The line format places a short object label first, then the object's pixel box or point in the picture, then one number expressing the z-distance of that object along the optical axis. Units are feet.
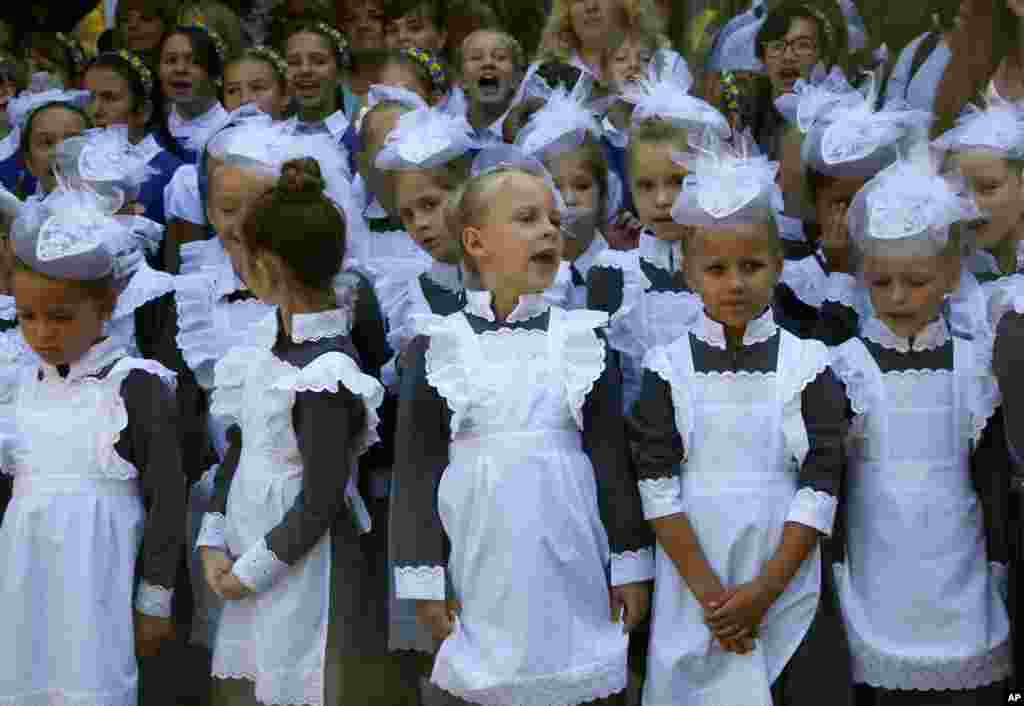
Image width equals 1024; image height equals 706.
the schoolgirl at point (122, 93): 49.37
